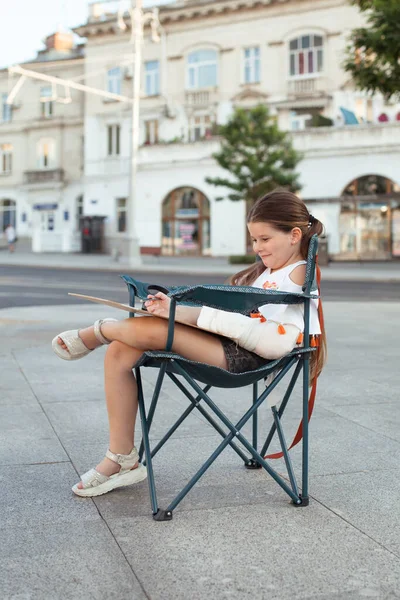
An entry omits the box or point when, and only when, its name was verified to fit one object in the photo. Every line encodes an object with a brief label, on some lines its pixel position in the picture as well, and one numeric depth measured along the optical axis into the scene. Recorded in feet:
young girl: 10.20
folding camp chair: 9.75
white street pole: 94.79
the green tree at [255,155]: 93.56
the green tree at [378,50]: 50.19
